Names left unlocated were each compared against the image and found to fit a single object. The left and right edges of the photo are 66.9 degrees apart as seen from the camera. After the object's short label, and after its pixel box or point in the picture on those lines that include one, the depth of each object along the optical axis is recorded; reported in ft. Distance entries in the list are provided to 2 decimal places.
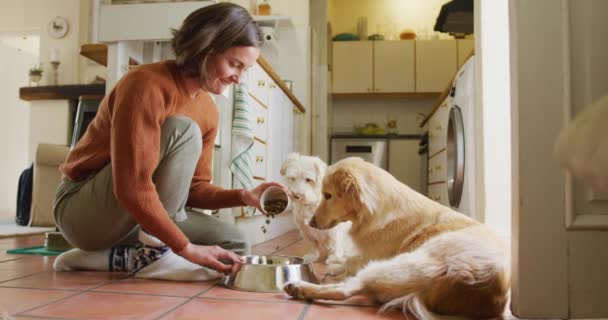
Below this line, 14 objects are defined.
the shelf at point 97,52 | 9.40
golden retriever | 4.23
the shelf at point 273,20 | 17.57
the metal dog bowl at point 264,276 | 5.27
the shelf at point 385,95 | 23.97
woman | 4.85
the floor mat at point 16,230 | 11.19
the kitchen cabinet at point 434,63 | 23.30
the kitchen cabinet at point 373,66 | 23.62
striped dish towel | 9.27
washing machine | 10.14
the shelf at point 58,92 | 15.14
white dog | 8.28
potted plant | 21.39
